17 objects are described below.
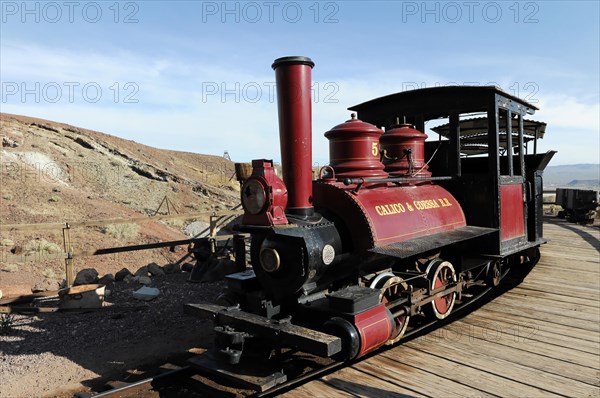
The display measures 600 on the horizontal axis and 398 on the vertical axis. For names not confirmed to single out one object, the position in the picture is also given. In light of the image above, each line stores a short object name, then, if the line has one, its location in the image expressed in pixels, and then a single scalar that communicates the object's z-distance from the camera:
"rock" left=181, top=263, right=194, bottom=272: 9.95
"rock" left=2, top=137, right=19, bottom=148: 27.30
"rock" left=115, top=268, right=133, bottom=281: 9.18
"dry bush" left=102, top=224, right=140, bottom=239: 18.27
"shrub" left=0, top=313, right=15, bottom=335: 5.99
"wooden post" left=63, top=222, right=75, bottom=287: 7.82
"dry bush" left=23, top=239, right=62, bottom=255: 15.00
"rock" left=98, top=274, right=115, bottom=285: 8.89
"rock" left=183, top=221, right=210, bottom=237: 21.23
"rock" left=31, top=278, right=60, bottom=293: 9.59
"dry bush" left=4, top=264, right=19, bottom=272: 12.24
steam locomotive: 4.02
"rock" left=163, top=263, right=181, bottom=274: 9.88
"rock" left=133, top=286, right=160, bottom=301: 7.56
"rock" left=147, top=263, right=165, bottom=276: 9.64
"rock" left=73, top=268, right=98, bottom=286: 8.78
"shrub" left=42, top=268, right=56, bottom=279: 12.30
